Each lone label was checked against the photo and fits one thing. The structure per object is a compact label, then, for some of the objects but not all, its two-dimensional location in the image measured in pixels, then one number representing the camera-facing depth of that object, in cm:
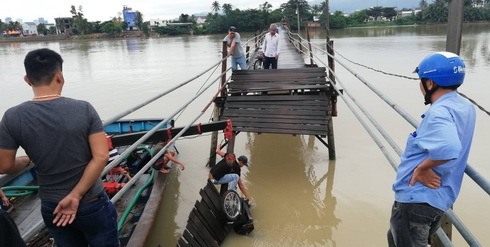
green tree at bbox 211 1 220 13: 10848
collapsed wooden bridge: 612
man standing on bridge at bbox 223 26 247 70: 778
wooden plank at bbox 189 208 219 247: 391
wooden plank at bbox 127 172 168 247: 369
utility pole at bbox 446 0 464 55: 246
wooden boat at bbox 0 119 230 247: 393
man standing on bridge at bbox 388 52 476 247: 163
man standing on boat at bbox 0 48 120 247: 164
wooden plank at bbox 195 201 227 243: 412
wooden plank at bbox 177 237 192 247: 349
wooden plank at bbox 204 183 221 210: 435
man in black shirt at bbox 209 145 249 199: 489
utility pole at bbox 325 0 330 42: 1108
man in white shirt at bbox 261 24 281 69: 898
